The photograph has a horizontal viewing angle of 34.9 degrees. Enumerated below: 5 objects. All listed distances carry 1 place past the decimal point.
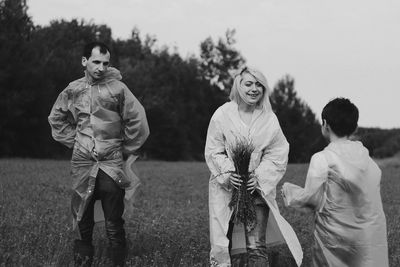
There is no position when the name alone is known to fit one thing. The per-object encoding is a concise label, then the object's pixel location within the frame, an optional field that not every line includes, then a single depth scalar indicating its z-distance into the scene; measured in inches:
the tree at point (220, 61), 2957.7
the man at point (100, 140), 268.1
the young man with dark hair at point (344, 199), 218.4
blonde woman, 255.8
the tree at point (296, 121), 2655.0
